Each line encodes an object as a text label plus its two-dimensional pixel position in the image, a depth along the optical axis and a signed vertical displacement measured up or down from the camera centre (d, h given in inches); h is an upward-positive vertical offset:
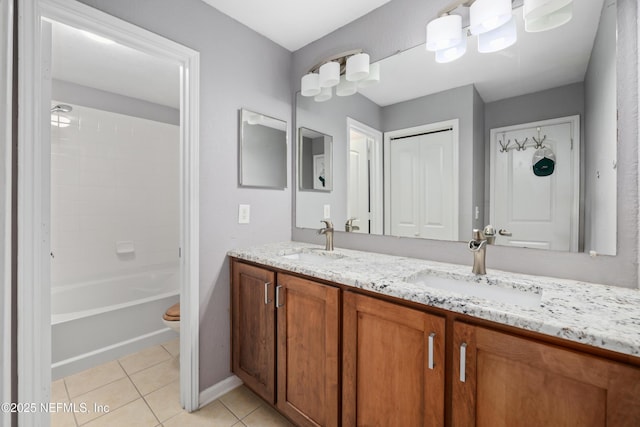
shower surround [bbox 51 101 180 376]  85.7 -6.4
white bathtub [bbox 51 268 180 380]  75.9 -33.2
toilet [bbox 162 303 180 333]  78.9 -30.8
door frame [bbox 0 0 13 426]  41.0 +2.5
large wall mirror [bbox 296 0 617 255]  43.1 +13.4
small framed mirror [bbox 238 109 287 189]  72.1 +16.4
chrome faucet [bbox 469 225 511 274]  45.1 -6.6
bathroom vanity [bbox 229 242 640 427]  26.7 -16.7
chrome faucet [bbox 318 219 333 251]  69.6 -5.4
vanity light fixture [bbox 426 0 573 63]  43.6 +32.2
